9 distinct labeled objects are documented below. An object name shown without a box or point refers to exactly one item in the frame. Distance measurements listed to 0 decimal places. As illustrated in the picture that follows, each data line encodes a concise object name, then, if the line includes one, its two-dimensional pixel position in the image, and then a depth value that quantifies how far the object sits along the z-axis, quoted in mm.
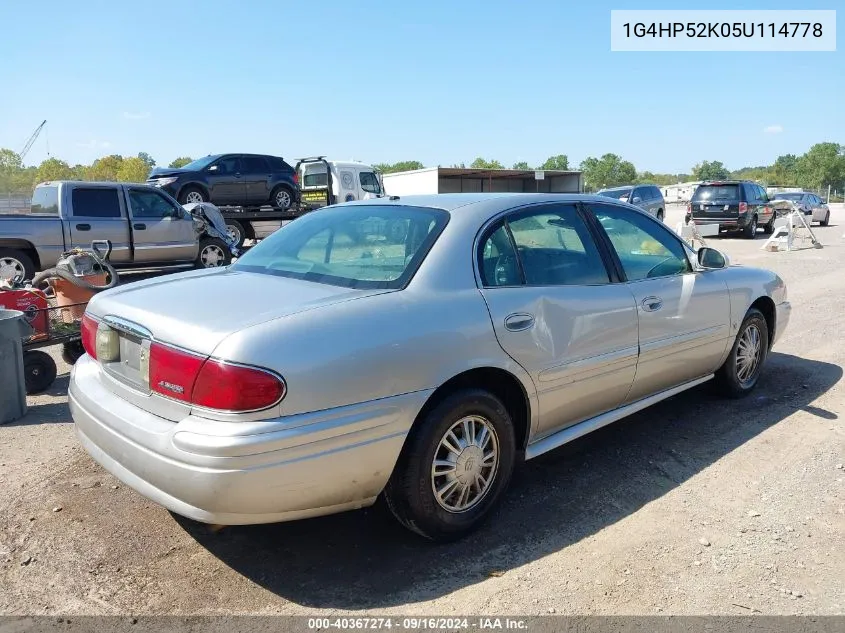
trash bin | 4660
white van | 20328
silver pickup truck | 10273
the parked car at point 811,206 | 29812
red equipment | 5564
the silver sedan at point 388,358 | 2506
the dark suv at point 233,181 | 16234
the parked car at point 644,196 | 21725
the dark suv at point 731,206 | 21031
